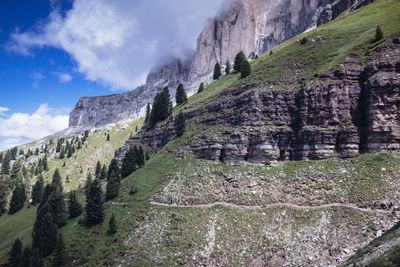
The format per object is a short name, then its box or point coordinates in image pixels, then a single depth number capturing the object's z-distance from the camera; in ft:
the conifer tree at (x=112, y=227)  140.36
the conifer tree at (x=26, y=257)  128.29
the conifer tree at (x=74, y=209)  186.60
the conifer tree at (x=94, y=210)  154.10
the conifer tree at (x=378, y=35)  181.00
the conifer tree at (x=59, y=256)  117.39
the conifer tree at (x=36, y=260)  118.88
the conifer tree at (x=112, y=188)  183.62
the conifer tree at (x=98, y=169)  336.57
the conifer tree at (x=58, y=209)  174.50
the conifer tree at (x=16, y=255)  131.23
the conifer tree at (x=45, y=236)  138.51
